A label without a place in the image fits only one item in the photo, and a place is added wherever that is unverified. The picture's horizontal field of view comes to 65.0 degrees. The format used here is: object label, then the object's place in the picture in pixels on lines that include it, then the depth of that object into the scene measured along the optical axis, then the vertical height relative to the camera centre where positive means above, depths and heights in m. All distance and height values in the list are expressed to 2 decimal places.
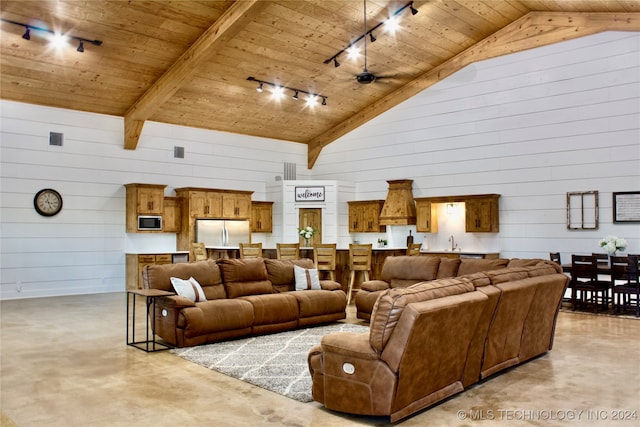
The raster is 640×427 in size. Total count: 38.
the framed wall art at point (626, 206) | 8.46 +0.32
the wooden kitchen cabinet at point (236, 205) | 11.66 +0.49
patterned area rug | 4.04 -1.27
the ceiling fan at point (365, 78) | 7.52 +2.23
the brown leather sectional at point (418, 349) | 3.15 -0.83
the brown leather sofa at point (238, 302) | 5.30 -0.88
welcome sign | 12.57 +0.80
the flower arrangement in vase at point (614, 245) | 7.96 -0.32
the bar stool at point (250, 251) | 9.11 -0.46
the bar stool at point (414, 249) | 9.68 -0.45
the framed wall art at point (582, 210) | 8.93 +0.27
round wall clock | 9.43 +0.47
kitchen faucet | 10.84 -0.40
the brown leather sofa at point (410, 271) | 6.27 -0.60
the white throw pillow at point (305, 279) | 6.71 -0.71
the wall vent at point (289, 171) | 13.37 +1.47
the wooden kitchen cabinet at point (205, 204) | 11.03 +0.50
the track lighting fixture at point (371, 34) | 8.33 +3.47
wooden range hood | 11.38 +0.47
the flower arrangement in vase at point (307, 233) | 10.19 -0.15
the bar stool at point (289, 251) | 8.70 -0.44
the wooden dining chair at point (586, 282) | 7.74 -0.89
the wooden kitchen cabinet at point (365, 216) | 12.12 +0.23
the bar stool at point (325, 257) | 8.22 -0.51
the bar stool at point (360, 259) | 8.20 -0.55
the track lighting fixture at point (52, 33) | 7.25 +2.88
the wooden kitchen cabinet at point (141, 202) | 10.24 +0.51
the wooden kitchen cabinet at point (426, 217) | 11.13 +0.19
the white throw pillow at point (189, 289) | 5.55 -0.70
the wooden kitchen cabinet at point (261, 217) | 12.63 +0.23
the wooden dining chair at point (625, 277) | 7.36 -0.77
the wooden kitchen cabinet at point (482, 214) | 10.11 +0.23
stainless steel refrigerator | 11.38 -0.14
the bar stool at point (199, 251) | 9.80 -0.49
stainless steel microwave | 10.32 +0.08
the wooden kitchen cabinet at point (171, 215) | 10.90 +0.25
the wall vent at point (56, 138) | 9.63 +1.70
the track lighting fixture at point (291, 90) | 10.16 +2.88
